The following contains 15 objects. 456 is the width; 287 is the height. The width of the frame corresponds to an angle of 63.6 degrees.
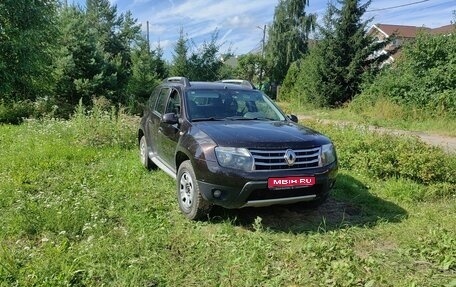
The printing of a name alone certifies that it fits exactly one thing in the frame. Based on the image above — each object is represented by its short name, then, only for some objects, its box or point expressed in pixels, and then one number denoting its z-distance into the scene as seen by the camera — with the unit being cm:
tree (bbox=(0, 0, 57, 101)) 1413
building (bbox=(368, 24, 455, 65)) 1990
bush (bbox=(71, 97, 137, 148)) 887
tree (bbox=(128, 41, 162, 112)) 2017
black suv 403
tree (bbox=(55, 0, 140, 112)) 1694
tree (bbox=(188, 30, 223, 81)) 2320
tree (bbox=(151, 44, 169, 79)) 2232
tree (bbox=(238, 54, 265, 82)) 4234
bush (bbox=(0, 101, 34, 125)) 1380
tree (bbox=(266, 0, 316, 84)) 4006
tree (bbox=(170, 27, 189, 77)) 2306
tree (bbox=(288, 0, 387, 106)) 2019
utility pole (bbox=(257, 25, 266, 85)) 4219
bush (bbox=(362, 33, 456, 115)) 1431
